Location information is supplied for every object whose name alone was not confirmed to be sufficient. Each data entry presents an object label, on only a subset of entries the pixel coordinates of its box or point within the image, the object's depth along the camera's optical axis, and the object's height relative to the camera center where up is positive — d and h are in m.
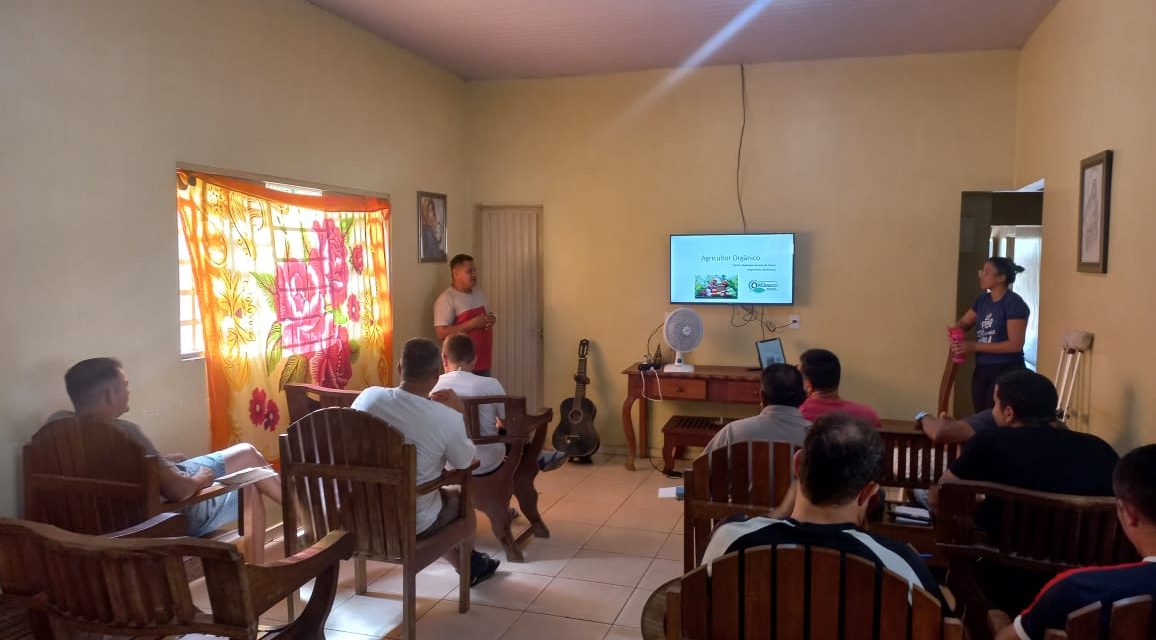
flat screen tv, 5.59 -0.04
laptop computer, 5.39 -0.62
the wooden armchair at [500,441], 3.78 -0.90
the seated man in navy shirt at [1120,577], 1.43 -0.59
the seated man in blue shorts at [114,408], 2.74 -0.51
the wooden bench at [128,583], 1.71 -0.72
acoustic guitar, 5.76 -1.22
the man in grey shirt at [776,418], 2.70 -0.55
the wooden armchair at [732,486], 2.54 -0.74
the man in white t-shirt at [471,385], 3.88 -0.61
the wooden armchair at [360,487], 2.79 -0.83
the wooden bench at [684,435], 5.39 -1.19
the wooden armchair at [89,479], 2.62 -0.72
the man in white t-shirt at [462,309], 5.45 -0.31
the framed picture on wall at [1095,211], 3.30 +0.22
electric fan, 5.59 -0.49
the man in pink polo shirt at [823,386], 3.01 -0.49
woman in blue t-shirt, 4.17 -0.38
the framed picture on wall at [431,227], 5.57 +0.28
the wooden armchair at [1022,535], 2.12 -0.78
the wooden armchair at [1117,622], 1.37 -0.65
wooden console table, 5.41 -0.88
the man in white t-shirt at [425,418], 2.98 -0.59
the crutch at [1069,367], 3.53 -0.51
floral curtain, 3.62 -0.15
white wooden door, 6.26 -0.20
